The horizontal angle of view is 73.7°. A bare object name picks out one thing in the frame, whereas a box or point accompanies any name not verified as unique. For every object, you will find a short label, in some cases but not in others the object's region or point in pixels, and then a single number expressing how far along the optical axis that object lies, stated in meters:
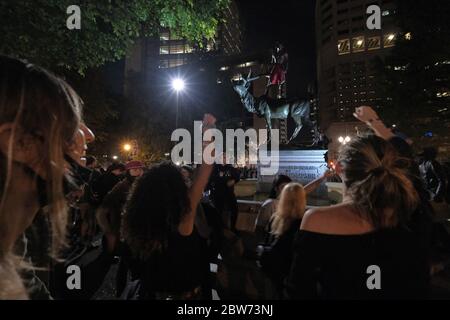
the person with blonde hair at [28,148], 0.92
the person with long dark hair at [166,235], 2.15
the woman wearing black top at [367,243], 1.60
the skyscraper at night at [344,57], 90.38
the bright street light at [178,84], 17.02
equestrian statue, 10.88
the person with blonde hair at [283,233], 3.12
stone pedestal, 10.82
